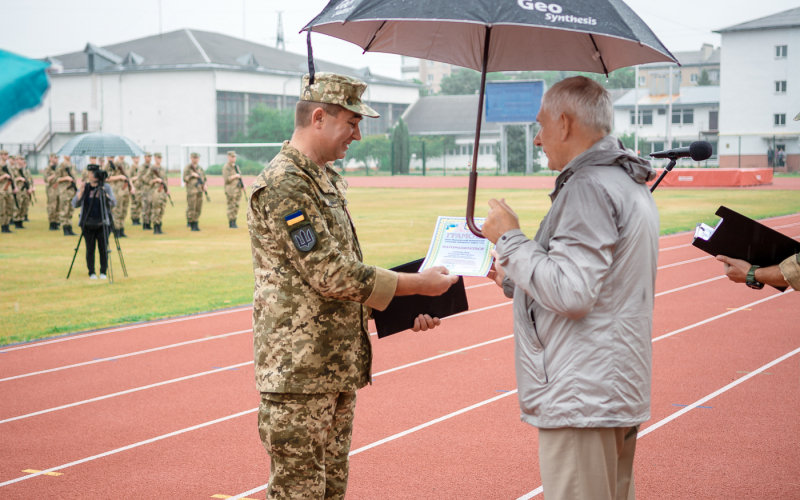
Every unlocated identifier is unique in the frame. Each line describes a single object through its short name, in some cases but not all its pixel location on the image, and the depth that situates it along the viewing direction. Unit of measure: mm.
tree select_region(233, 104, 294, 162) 66938
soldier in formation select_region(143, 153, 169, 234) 21344
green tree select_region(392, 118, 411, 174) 65375
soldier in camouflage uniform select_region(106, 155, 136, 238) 20797
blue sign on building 51688
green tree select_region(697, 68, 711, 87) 92006
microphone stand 3365
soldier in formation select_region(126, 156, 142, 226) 22797
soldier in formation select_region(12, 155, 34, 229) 23531
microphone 3275
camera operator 13578
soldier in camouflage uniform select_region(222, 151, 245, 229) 22875
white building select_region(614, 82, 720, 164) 70188
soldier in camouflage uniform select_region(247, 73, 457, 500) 2926
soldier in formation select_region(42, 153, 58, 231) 22369
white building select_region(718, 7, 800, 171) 58625
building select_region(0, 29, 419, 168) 66625
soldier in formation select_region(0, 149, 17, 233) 21812
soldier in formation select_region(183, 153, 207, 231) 21633
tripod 13477
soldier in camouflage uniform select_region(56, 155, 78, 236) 21047
